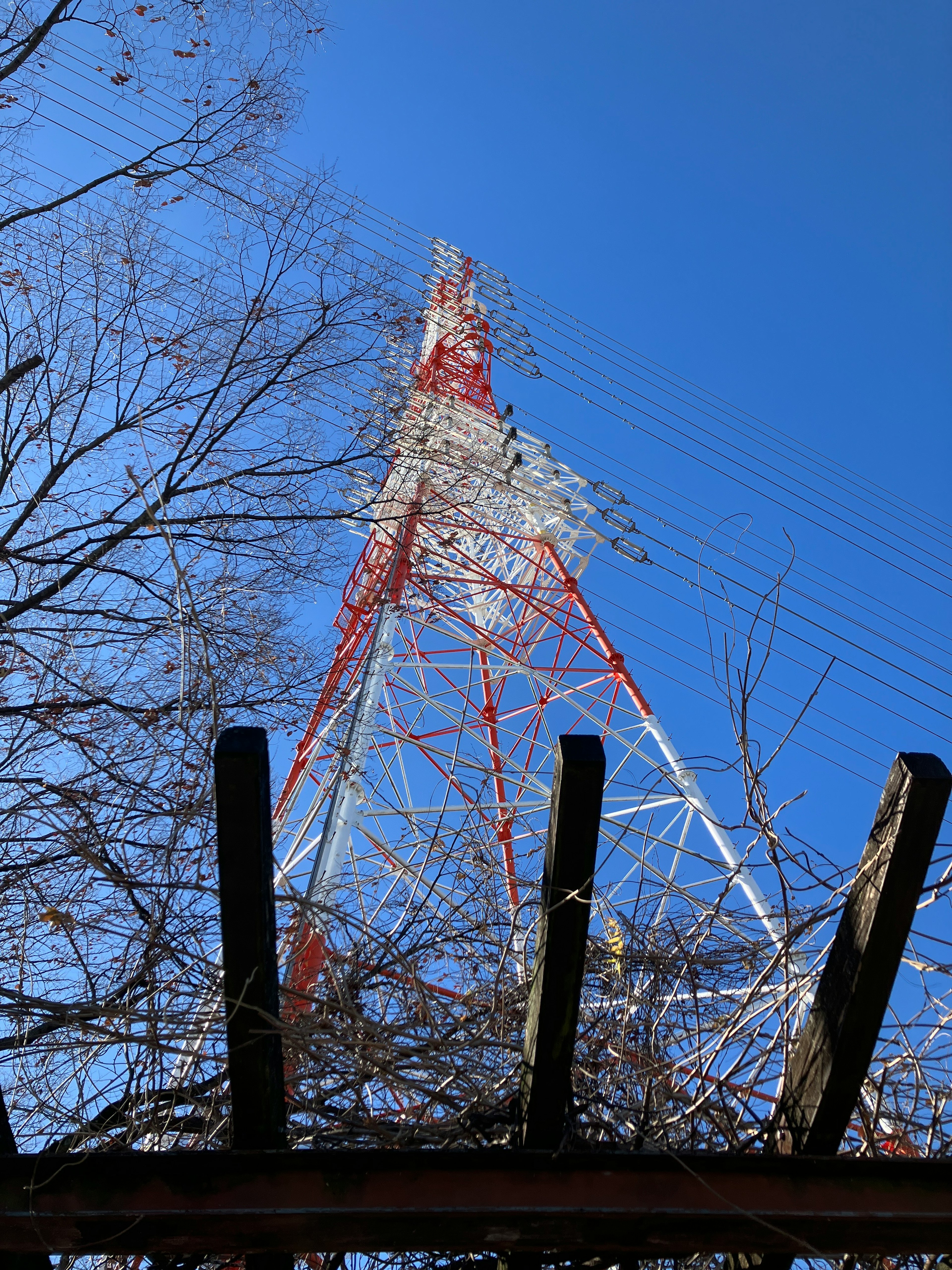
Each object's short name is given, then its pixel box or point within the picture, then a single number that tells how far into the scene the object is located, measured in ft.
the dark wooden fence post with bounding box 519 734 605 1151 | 5.19
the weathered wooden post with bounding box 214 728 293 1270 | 4.91
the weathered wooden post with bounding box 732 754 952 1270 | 5.39
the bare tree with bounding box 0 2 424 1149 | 7.31
